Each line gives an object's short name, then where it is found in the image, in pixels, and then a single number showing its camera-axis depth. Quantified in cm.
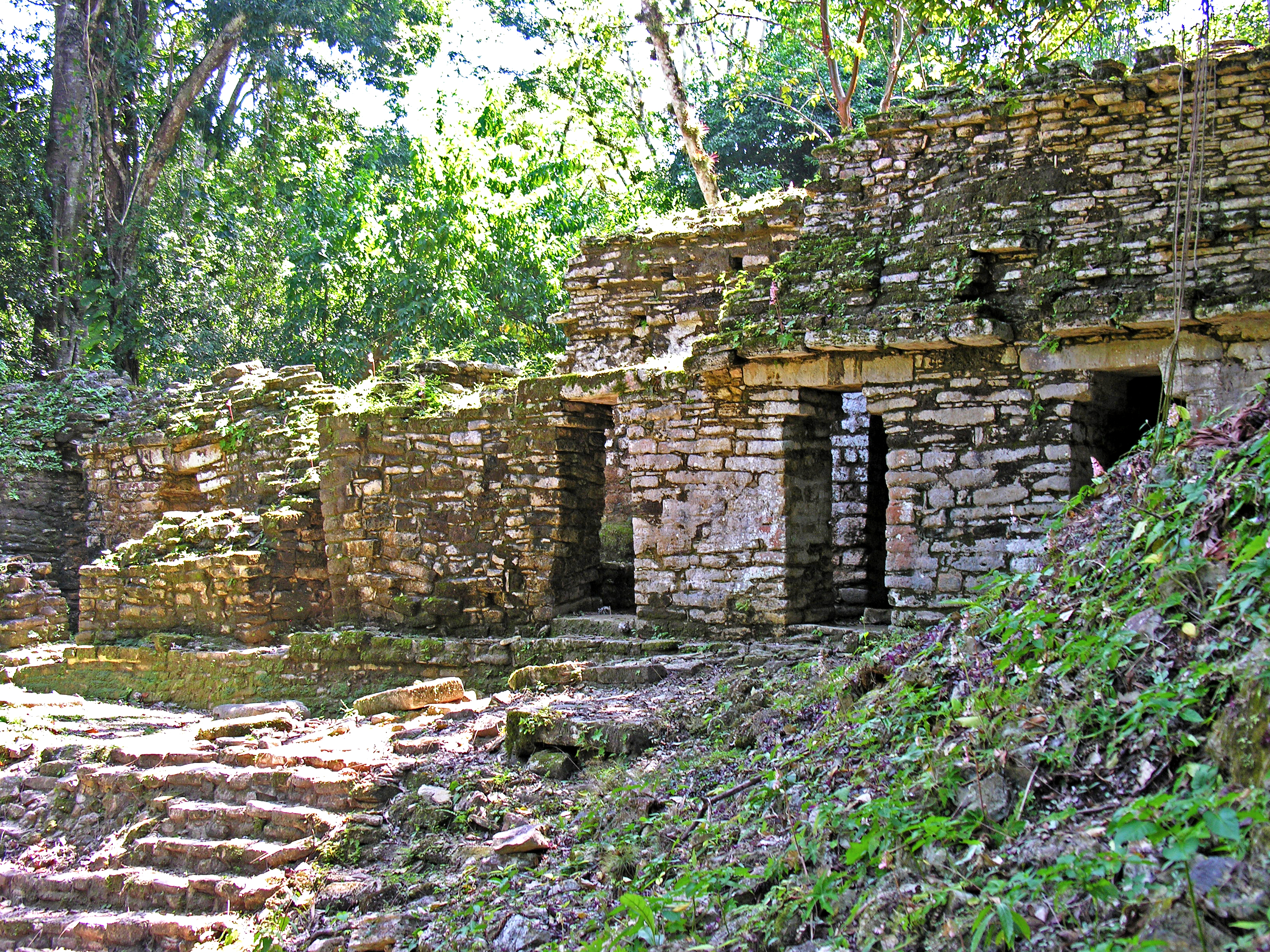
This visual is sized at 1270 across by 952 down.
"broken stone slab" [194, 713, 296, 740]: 732
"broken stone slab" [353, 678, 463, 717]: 761
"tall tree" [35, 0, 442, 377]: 1859
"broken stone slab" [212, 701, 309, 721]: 837
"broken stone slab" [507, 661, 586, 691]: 731
